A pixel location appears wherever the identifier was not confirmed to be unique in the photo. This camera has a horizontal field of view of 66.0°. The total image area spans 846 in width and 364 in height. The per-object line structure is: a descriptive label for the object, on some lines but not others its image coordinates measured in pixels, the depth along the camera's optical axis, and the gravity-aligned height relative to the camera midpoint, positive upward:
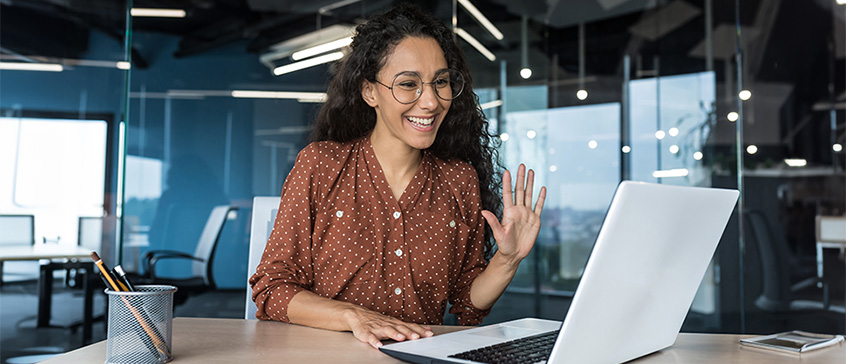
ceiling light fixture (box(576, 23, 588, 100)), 4.29 +0.95
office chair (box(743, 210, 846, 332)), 4.01 -0.43
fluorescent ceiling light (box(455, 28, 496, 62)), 4.29 +1.11
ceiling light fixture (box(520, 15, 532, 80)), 4.32 +1.08
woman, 1.59 +0.03
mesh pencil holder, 0.89 -0.17
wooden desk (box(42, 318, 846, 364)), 0.96 -0.22
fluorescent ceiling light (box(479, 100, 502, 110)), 4.31 +0.71
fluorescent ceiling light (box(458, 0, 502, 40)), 4.31 +1.27
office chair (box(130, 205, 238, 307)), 4.04 -0.36
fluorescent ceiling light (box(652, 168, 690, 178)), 4.11 +0.27
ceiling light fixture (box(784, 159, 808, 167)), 4.10 +0.34
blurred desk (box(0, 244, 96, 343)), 3.89 -0.38
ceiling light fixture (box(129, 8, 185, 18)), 4.24 +1.27
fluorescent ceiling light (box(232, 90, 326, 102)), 4.31 +0.75
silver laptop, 0.77 -0.10
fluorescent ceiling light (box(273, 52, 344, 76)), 4.34 +0.97
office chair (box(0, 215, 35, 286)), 3.87 -0.16
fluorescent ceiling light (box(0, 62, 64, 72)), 3.96 +0.84
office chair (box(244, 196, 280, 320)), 1.66 -0.04
